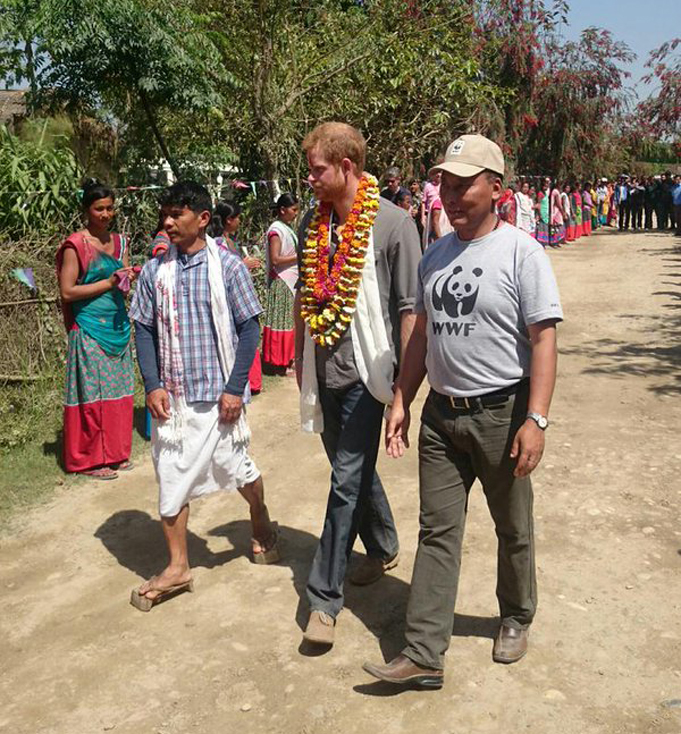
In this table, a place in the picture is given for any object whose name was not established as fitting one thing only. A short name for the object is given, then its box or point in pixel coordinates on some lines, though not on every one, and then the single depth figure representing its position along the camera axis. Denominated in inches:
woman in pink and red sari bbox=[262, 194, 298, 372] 307.4
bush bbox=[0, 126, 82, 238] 287.3
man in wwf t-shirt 124.2
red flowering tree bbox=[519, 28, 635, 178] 989.2
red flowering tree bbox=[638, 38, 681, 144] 1055.6
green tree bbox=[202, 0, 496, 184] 443.2
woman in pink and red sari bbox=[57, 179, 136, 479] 223.8
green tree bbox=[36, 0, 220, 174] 345.1
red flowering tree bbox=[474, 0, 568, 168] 901.8
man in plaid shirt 159.2
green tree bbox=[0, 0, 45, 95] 353.1
